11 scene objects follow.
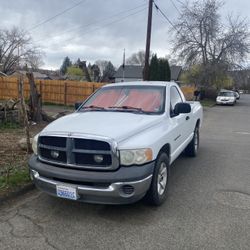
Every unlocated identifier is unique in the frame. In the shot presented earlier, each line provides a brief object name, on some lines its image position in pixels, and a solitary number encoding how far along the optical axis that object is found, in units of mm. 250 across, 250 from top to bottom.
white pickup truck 2897
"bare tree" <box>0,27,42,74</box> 40764
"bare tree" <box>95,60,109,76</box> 75618
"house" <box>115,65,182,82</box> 50309
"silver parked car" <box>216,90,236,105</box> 26323
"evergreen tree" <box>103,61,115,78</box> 67530
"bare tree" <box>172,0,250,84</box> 27069
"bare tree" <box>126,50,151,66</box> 76458
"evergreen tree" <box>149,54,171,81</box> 22740
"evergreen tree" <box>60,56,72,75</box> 91332
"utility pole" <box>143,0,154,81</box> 14640
